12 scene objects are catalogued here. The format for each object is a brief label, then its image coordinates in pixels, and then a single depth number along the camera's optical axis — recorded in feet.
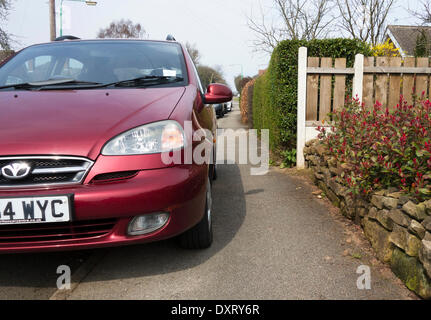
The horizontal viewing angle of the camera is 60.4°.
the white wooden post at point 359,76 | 17.31
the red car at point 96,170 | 6.65
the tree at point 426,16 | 34.01
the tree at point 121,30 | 171.12
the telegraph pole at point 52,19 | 48.24
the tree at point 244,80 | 65.18
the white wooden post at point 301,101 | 17.62
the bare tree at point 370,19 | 50.60
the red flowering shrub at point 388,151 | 8.09
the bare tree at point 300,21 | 51.98
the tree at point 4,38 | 61.07
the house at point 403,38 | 87.81
